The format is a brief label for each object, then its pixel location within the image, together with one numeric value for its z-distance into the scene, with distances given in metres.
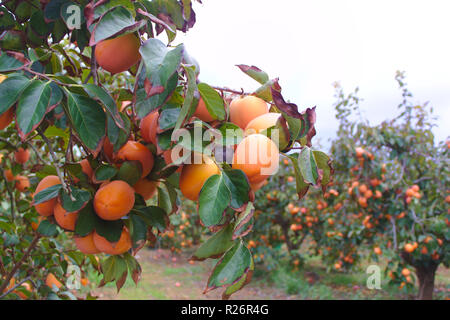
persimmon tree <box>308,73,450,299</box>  3.19
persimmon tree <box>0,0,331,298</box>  0.47
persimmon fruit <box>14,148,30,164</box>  1.51
